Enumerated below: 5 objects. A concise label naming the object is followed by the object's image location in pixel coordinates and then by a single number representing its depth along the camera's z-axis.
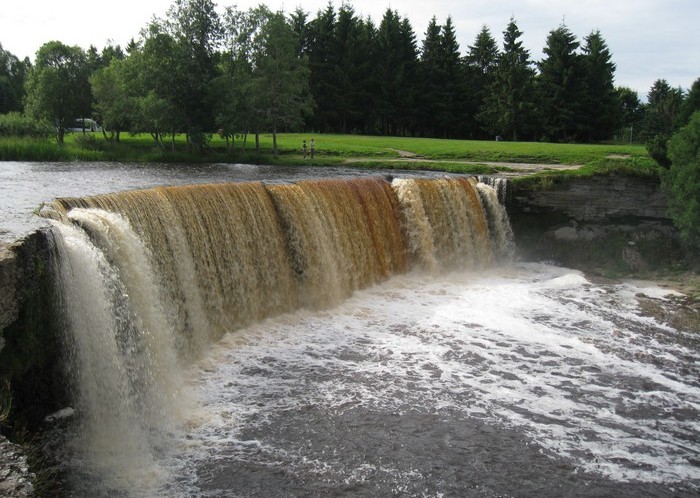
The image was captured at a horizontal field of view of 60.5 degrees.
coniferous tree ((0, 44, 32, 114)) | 57.00
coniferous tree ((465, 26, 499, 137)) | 50.22
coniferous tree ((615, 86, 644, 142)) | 60.71
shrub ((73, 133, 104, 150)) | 29.60
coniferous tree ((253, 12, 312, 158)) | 28.78
